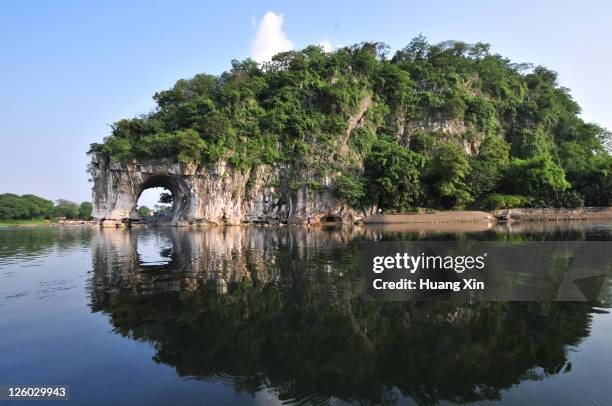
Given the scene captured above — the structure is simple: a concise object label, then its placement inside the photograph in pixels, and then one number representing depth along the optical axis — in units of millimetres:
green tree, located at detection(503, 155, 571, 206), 45531
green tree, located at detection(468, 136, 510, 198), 47875
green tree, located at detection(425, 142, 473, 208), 45781
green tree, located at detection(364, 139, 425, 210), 45094
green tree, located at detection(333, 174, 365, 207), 44969
